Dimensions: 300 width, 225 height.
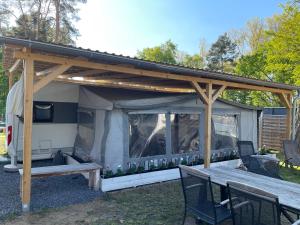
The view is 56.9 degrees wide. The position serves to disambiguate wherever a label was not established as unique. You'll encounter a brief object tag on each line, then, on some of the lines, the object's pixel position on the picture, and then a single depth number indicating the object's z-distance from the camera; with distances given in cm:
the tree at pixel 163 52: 2745
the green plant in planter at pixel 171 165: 628
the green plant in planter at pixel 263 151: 826
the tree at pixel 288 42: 978
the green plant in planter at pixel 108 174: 525
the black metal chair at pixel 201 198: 314
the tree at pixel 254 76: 1462
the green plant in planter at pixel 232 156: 758
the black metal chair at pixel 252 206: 237
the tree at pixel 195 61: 2497
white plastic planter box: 515
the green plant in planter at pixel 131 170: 560
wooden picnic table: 293
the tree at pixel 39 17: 1636
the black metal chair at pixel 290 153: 730
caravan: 573
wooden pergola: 405
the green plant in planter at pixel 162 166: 613
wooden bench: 466
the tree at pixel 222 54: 2273
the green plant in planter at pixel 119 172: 538
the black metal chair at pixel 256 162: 536
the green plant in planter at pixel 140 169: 573
